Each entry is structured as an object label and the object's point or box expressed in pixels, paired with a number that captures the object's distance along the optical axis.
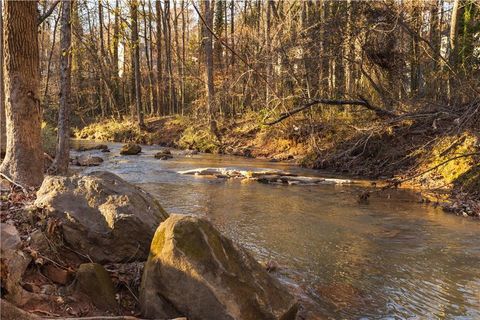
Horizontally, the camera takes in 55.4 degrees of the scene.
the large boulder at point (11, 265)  3.45
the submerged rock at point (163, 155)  19.71
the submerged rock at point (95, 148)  23.59
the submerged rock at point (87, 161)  16.78
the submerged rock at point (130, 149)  21.20
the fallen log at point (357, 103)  14.59
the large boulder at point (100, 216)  4.91
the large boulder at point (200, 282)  4.08
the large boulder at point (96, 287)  4.20
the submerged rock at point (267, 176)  13.49
